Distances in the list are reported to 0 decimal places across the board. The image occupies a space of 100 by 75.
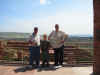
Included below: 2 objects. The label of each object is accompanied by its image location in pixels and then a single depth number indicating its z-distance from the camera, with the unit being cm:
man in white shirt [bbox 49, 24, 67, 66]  403
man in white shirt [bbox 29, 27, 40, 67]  399
